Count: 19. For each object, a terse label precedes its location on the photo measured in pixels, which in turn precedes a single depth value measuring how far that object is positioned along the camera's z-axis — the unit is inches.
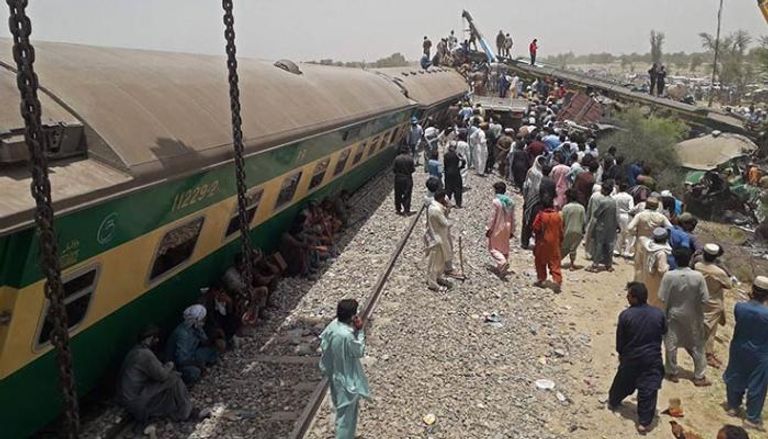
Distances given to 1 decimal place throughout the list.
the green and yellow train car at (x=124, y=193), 178.5
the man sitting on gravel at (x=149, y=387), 230.8
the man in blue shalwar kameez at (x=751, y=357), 253.6
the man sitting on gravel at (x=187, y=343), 263.4
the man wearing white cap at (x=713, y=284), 283.7
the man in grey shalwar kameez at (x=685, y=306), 272.1
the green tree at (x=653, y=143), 775.7
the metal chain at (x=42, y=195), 110.5
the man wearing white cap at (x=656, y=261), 317.1
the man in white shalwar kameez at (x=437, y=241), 363.3
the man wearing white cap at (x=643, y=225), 363.3
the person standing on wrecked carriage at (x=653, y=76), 1224.2
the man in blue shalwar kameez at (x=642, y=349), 243.8
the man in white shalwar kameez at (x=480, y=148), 713.6
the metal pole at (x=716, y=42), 1624.0
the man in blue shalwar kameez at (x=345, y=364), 206.2
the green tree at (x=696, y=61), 4029.0
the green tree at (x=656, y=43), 3481.8
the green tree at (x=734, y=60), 2070.6
